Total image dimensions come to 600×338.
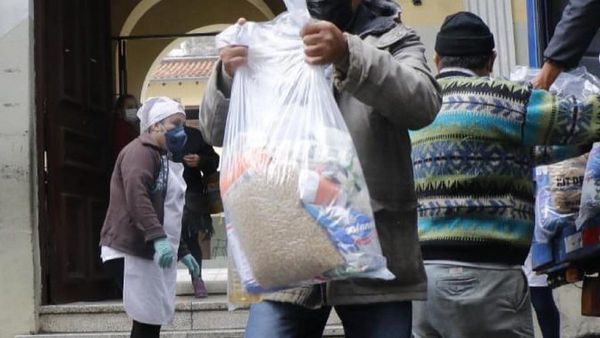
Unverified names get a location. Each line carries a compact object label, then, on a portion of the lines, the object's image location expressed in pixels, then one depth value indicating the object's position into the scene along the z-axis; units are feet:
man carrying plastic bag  8.98
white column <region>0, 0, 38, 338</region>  22.40
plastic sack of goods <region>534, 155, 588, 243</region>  13.02
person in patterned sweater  10.76
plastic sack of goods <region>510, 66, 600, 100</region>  13.71
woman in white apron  18.03
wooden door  23.36
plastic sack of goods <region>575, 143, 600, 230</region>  11.90
